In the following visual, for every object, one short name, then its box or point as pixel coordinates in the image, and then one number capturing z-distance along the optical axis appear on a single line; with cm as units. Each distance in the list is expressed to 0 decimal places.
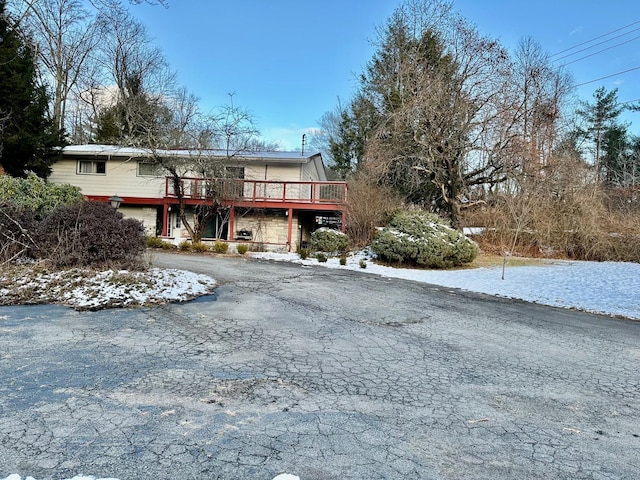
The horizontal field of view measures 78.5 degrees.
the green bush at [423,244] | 1299
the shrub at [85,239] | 768
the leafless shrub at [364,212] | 1597
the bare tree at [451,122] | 1625
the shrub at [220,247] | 1533
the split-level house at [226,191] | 1688
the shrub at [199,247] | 1541
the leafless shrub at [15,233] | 783
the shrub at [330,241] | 1528
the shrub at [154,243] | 1540
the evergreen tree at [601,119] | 2872
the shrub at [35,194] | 850
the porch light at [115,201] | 1041
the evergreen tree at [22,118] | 1623
